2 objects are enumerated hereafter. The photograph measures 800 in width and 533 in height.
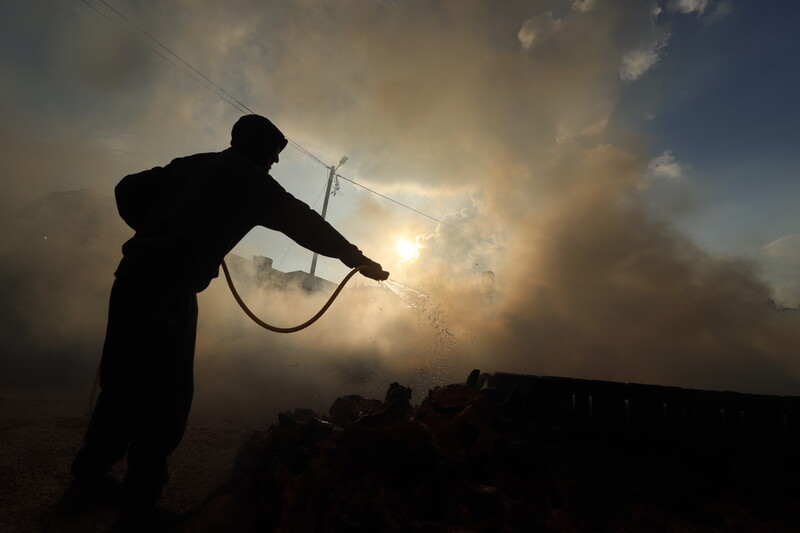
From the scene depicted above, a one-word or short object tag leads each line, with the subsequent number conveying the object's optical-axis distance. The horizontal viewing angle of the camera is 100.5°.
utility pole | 18.34
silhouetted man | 1.86
